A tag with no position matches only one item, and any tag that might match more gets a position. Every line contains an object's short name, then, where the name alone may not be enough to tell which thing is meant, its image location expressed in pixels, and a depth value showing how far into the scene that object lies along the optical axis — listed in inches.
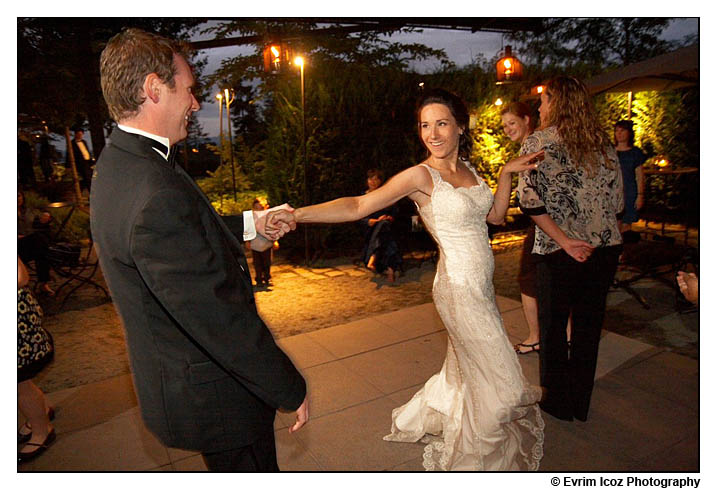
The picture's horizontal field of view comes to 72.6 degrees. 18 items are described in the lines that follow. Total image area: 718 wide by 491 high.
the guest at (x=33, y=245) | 253.0
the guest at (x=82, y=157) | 515.5
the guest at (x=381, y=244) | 289.4
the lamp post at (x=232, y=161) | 470.2
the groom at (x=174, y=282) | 56.2
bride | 106.5
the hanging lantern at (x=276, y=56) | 308.7
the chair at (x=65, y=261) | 245.3
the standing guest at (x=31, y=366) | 114.2
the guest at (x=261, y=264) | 277.4
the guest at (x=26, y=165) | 468.8
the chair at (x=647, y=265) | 232.7
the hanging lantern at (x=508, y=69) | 387.5
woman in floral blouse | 113.7
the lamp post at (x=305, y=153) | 321.6
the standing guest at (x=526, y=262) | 168.7
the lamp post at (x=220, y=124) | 519.5
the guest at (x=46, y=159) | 536.4
